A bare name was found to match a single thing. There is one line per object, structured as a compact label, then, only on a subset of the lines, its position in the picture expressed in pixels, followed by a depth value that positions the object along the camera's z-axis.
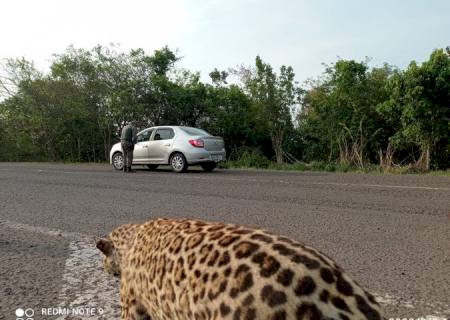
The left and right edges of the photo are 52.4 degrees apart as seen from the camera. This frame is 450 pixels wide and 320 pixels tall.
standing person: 17.30
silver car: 16.36
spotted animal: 1.60
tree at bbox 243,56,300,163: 23.94
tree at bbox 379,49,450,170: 15.75
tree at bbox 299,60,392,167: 19.84
